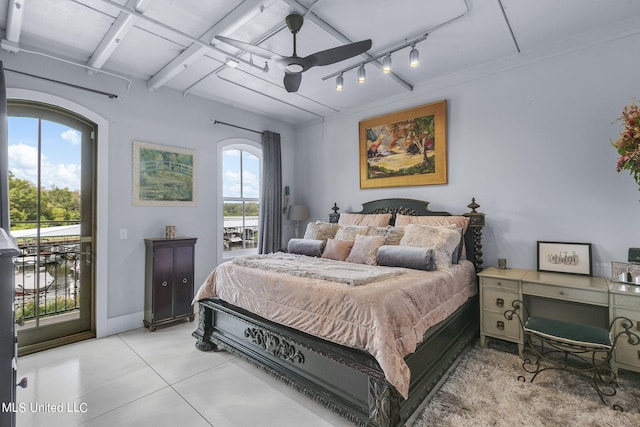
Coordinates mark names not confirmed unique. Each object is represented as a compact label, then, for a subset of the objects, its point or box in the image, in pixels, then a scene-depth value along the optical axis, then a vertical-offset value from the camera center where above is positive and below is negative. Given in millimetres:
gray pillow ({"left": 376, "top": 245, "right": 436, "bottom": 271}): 2875 -419
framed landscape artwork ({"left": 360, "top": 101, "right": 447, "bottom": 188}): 3955 +925
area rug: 2025 -1366
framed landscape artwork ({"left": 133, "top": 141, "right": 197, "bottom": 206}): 3809 +536
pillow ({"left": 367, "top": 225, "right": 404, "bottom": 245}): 3568 -225
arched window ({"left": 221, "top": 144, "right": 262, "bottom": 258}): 4871 +282
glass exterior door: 3123 -30
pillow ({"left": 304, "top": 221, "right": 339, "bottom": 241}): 4090 -218
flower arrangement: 2268 +519
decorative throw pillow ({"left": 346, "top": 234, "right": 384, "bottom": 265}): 3336 -390
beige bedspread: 1894 -681
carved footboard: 1907 -1132
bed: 1911 -874
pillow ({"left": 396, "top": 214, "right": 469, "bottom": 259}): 3535 -85
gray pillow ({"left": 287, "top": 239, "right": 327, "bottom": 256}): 3801 -403
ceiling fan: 2352 +1270
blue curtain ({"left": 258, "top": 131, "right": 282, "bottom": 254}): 5047 +271
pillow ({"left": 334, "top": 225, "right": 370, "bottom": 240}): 3814 -211
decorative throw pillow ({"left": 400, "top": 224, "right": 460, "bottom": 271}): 3061 -273
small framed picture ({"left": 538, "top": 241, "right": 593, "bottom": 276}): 2941 -444
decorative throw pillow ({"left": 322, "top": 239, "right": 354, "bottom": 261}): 3545 -404
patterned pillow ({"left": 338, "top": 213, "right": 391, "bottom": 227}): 4197 -65
